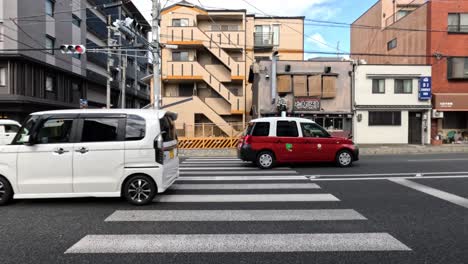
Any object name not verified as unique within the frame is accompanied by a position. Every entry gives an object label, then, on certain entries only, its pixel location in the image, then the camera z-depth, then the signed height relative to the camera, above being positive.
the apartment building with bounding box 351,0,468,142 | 25.69 +5.63
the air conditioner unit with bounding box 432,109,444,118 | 25.47 +1.12
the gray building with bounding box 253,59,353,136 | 25.05 +2.73
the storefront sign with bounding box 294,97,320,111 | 25.02 +1.70
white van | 6.60 -0.59
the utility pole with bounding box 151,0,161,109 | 16.53 +3.99
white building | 25.44 +1.92
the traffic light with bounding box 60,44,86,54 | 17.72 +4.08
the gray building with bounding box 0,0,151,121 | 24.45 +5.92
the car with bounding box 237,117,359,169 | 12.50 -0.59
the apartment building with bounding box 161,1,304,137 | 28.88 +6.18
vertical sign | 25.34 +3.03
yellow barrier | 21.39 -0.97
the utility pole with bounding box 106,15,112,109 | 25.78 +3.37
